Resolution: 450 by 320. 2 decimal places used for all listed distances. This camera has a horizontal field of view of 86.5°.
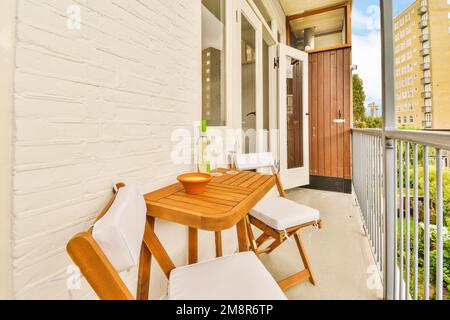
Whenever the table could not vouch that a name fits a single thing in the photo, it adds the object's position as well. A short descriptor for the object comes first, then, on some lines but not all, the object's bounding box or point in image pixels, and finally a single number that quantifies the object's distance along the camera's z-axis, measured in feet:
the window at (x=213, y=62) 6.10
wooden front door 13.37
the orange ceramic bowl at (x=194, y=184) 3.76
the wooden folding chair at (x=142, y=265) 1.79
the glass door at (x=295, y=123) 11.98
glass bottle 5.02
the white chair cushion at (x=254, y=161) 6.88
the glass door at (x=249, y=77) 7.55
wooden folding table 2.91
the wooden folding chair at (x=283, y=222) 5.04
